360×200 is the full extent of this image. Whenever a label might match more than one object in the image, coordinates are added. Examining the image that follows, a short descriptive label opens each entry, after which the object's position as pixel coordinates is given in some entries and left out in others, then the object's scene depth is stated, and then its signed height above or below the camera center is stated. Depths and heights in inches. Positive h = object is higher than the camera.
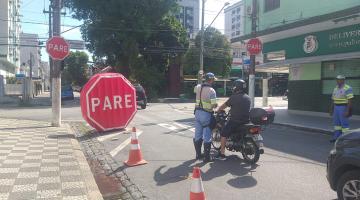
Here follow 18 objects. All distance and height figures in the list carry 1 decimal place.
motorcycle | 343.0 -46.5
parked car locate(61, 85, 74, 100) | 1721.2 -57.6
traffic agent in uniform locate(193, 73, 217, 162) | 355.6 -28.4
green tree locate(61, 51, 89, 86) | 3718.0 +81.6
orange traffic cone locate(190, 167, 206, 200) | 193.3 -47.7
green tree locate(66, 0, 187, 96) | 1643.7 +188.3
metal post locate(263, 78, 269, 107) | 1061.8 -32.8
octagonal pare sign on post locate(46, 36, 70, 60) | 575.2 +40.9
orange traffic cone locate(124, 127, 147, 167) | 337.4 -59.5
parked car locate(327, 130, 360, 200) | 206.7 -42.6
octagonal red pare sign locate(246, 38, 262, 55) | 700.7 +53.4
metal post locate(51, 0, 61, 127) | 592.7 -21.3
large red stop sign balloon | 531.5 -28.6
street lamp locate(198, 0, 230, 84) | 1334.3 +158.9
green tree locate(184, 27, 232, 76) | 2126.0 +119.3
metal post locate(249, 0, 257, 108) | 737.6 +19.2
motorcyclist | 353.1 -23.0
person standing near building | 456.8 -27.2
